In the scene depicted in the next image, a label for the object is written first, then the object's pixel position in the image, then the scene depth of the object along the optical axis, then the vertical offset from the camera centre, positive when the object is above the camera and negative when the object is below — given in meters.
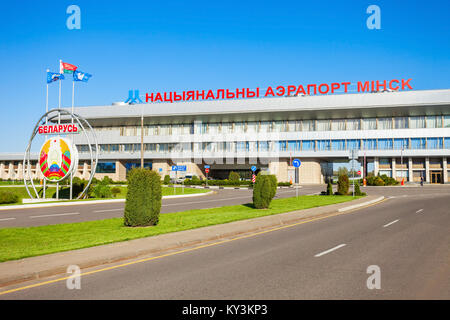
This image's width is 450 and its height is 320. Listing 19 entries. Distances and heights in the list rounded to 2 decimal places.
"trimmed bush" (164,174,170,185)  64.72 -0.96
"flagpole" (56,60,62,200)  32.06 +9.04
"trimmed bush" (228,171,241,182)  65.56 -0.60
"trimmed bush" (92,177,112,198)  33.31 -1.48
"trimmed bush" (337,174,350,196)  34.44 -1.12
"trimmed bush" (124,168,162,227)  13.71 -0.88
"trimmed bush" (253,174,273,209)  21.36 -1.07
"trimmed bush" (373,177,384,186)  58.23 -1.32
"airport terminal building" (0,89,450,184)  64.12 +7.36
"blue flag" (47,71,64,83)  32.25 +8.41
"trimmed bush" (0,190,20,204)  27.23 -1.63
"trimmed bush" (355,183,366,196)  34.66 -1.78
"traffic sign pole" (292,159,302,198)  70.00 -0.54
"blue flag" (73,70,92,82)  33.06 +8.76
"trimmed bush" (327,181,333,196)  34.34 -1.67
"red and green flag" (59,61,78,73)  32.28 +9.28
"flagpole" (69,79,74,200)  33.44 +7.85
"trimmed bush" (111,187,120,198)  37.03 -1.65
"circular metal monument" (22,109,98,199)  29.00 +1.52
